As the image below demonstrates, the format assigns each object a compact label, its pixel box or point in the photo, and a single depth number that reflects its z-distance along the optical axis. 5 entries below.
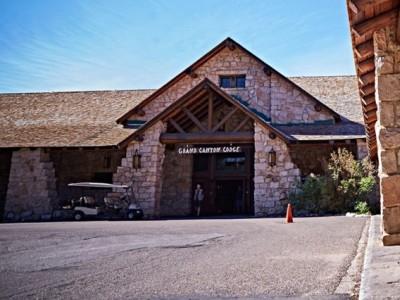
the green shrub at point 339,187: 13.88
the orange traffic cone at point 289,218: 11.00
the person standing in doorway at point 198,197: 17.50
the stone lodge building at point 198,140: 15.83
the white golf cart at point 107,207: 15.91
